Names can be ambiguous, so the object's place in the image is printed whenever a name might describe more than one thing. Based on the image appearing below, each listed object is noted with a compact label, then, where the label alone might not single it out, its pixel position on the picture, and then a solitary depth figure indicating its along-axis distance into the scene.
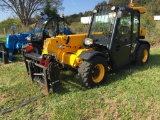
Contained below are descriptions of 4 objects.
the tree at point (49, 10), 17.47
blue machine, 5.68
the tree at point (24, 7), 17.05
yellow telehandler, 3.03
